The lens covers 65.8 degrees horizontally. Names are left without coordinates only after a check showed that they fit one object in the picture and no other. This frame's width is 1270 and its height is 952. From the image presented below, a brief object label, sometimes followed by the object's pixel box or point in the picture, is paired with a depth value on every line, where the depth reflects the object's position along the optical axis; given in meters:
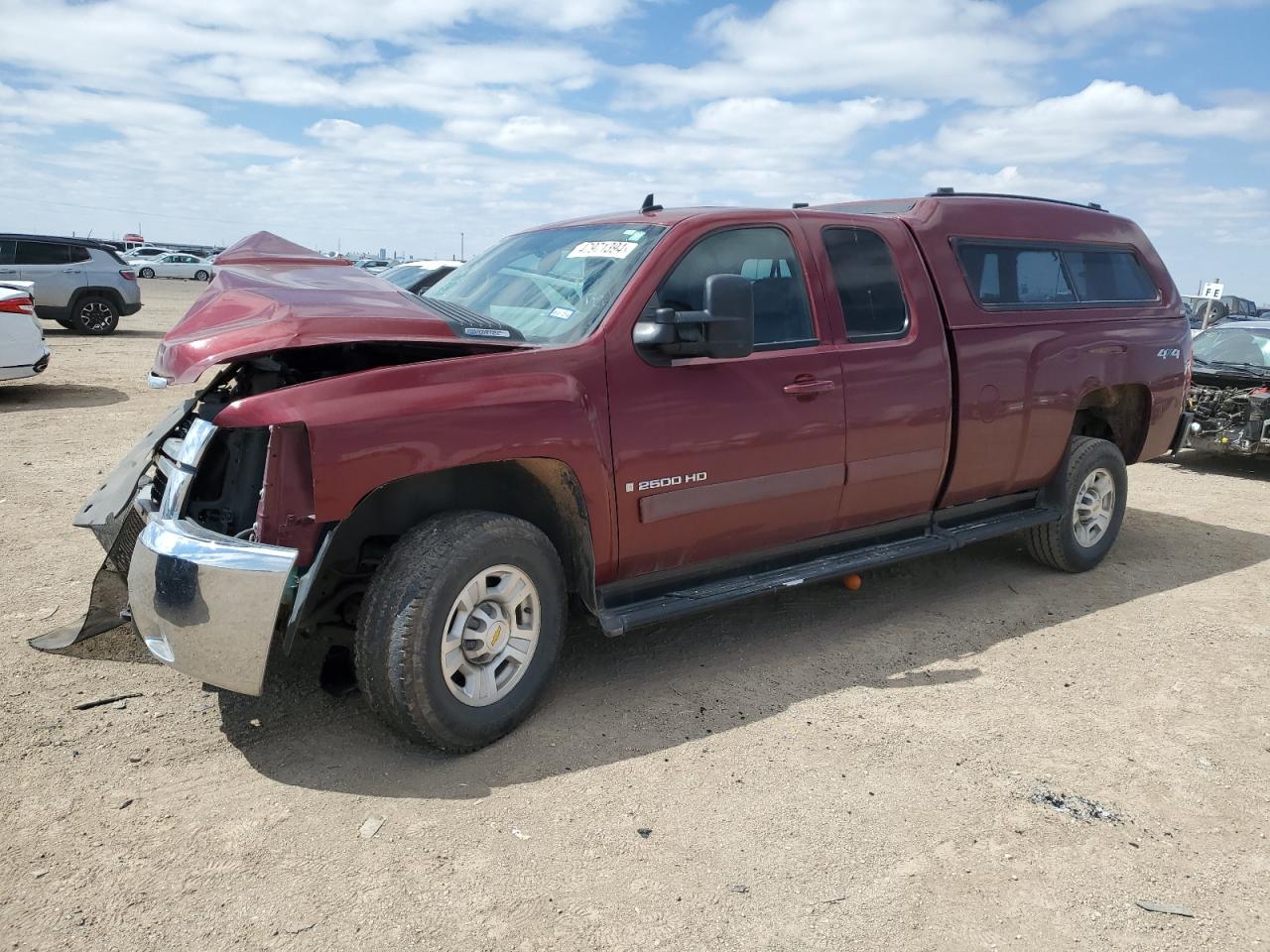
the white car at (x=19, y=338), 10.38
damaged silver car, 9.34
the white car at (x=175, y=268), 49.78
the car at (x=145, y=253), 51.75
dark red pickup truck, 3.21
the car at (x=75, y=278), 17.09
